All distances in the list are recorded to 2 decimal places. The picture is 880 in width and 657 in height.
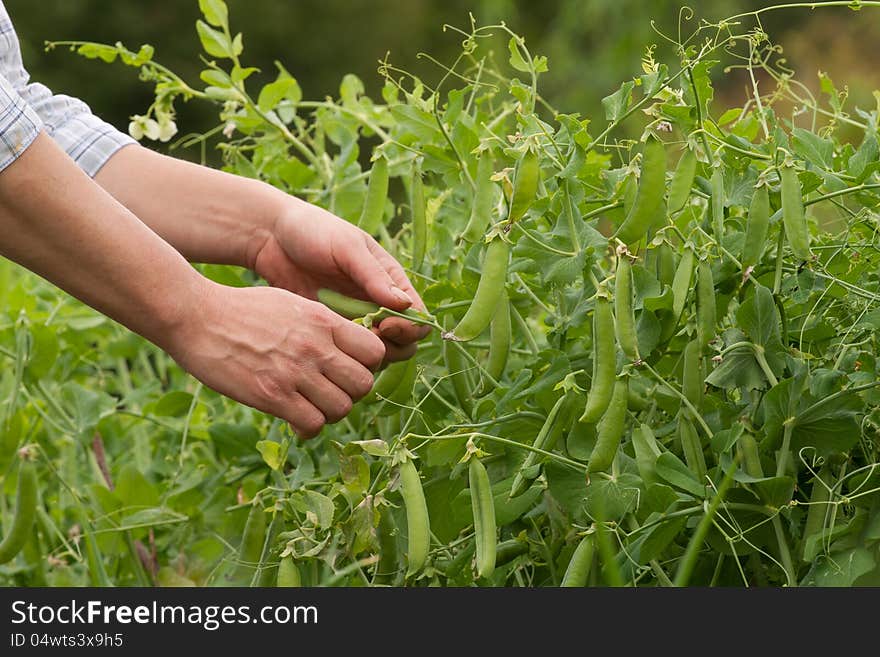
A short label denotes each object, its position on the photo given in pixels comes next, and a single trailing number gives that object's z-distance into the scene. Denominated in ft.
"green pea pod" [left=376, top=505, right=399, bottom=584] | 8.03
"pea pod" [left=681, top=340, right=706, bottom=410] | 7.76
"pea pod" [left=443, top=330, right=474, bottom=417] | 8.23
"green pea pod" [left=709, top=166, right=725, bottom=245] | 7.76
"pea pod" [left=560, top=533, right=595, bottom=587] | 7.63
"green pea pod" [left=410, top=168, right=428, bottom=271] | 8.36
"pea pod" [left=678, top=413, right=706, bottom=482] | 7.75
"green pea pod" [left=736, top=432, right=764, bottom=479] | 7.66
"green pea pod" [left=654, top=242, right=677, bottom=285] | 7.91
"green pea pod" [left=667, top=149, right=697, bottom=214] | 7.69
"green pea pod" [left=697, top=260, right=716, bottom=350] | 7.69
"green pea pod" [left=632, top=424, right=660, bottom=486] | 7.71
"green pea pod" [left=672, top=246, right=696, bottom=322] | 7.68
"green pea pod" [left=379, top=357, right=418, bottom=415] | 8.27
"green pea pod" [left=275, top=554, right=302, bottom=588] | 7.77
